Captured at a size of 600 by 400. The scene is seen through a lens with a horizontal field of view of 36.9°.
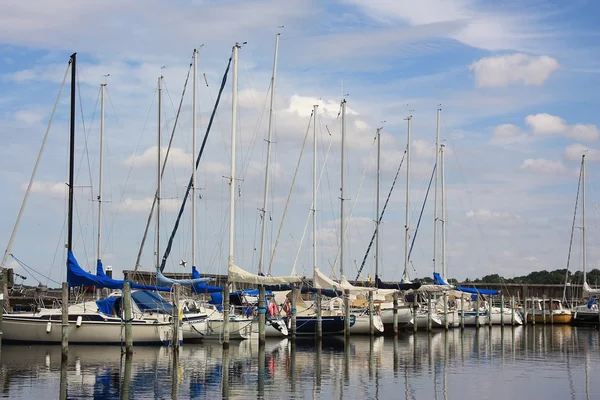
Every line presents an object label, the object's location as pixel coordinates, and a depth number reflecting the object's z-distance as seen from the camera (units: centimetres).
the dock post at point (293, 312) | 5208
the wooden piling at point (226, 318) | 4344
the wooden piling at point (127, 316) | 4081
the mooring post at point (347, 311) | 5628
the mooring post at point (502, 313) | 8044
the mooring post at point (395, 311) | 6287
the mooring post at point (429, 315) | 6873
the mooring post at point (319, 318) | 5491
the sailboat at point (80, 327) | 4600
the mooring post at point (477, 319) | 7638
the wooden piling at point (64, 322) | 3816
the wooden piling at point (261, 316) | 4474
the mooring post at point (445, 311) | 7074
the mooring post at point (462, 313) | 7236
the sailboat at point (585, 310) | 8765
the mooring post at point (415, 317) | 6691
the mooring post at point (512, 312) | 8231
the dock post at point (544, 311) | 8724
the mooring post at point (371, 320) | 6022
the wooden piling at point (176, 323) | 4212
